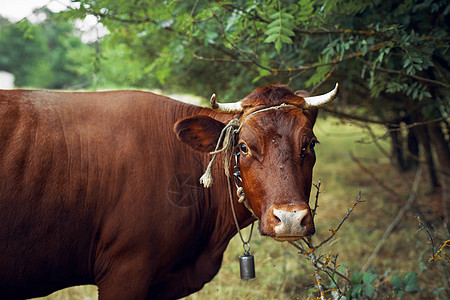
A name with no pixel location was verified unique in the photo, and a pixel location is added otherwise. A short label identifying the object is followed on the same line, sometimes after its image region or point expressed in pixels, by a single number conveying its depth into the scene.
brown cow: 2.57
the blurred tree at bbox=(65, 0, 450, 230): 3.49
